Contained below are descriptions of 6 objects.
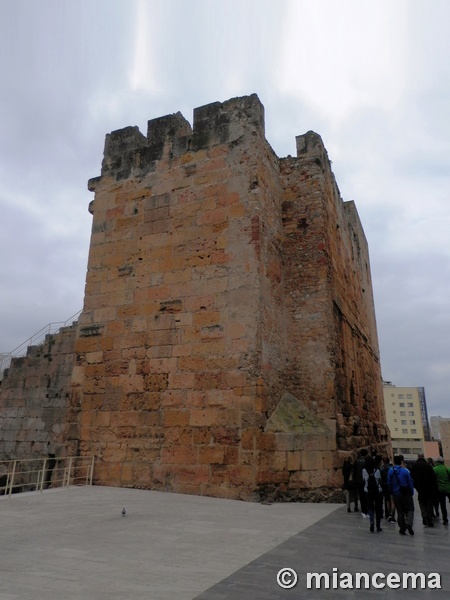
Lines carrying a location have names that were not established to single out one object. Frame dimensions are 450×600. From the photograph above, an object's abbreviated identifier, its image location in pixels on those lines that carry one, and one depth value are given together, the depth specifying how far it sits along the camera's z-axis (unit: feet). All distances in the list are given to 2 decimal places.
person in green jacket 22.02
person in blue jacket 18.86
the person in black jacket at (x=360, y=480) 21.57
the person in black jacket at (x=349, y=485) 23.22
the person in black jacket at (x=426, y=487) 21.04
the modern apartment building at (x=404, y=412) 236.02
